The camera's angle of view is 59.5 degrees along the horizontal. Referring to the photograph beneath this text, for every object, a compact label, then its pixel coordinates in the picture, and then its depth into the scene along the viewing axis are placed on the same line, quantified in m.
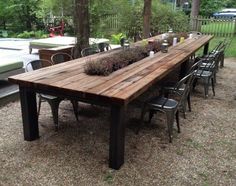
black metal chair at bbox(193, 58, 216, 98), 3.46
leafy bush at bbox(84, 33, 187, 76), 2.23
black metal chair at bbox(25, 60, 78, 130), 2.38
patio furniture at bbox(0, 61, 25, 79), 3.21
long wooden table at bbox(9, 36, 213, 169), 1.79
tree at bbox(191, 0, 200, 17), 10.10
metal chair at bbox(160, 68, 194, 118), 2.47
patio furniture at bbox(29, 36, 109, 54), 5.25
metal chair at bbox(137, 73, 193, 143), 2.31
